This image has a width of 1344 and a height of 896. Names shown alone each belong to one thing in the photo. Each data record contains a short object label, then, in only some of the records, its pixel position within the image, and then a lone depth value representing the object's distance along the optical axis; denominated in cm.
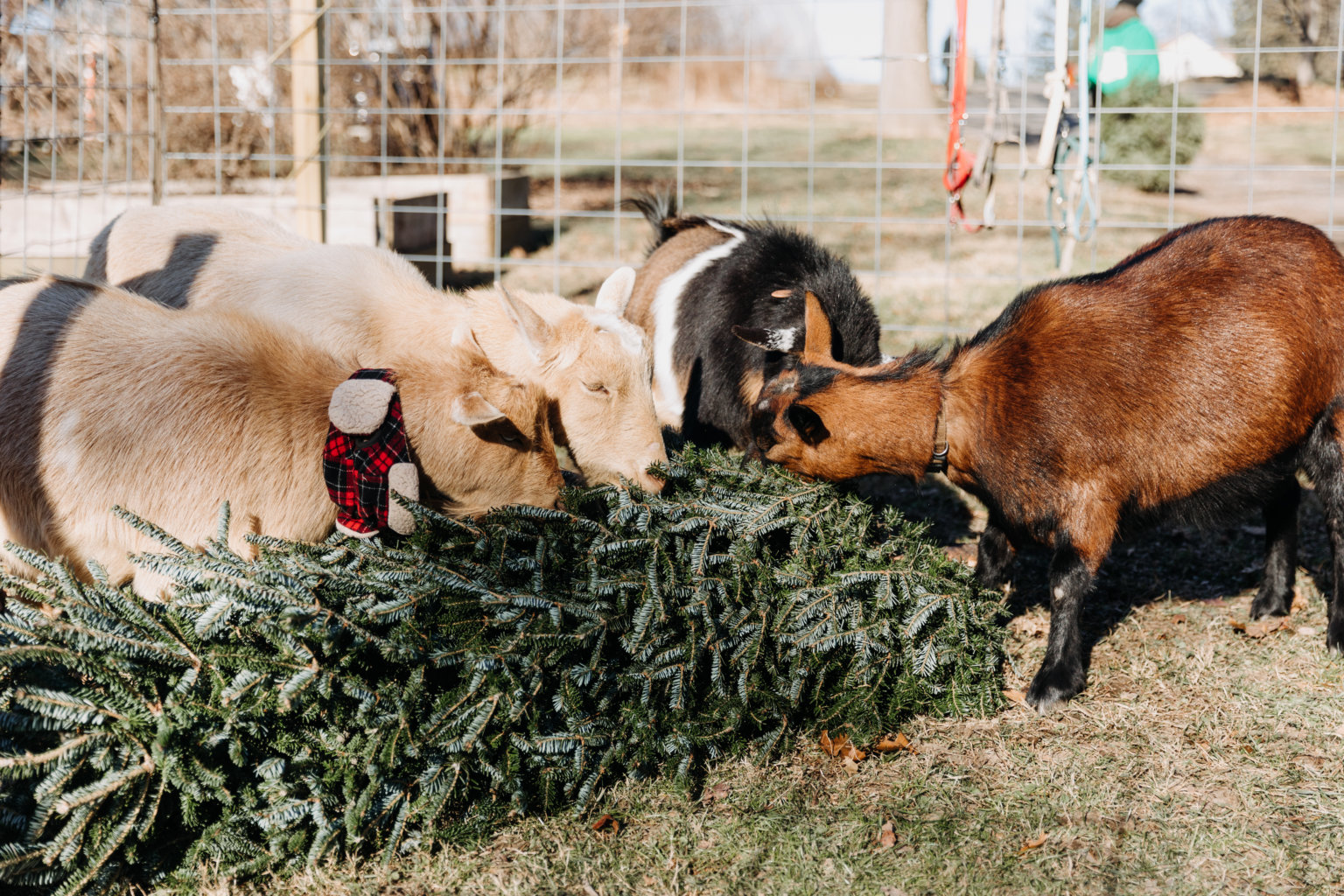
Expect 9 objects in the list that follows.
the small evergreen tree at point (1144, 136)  1321
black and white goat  437
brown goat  355
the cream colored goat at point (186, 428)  323
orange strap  510
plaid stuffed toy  315
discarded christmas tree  264
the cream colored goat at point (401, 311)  369
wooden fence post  722
